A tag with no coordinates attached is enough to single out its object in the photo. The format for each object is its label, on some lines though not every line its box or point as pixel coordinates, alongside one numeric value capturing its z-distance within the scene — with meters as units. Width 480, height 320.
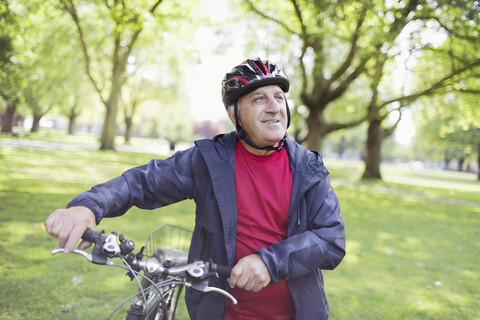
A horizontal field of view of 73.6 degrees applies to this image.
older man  1.72
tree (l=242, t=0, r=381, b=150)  9.83
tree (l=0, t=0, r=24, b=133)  7.34
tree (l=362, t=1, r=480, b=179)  9.78
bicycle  1.35
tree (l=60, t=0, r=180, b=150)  17.14
